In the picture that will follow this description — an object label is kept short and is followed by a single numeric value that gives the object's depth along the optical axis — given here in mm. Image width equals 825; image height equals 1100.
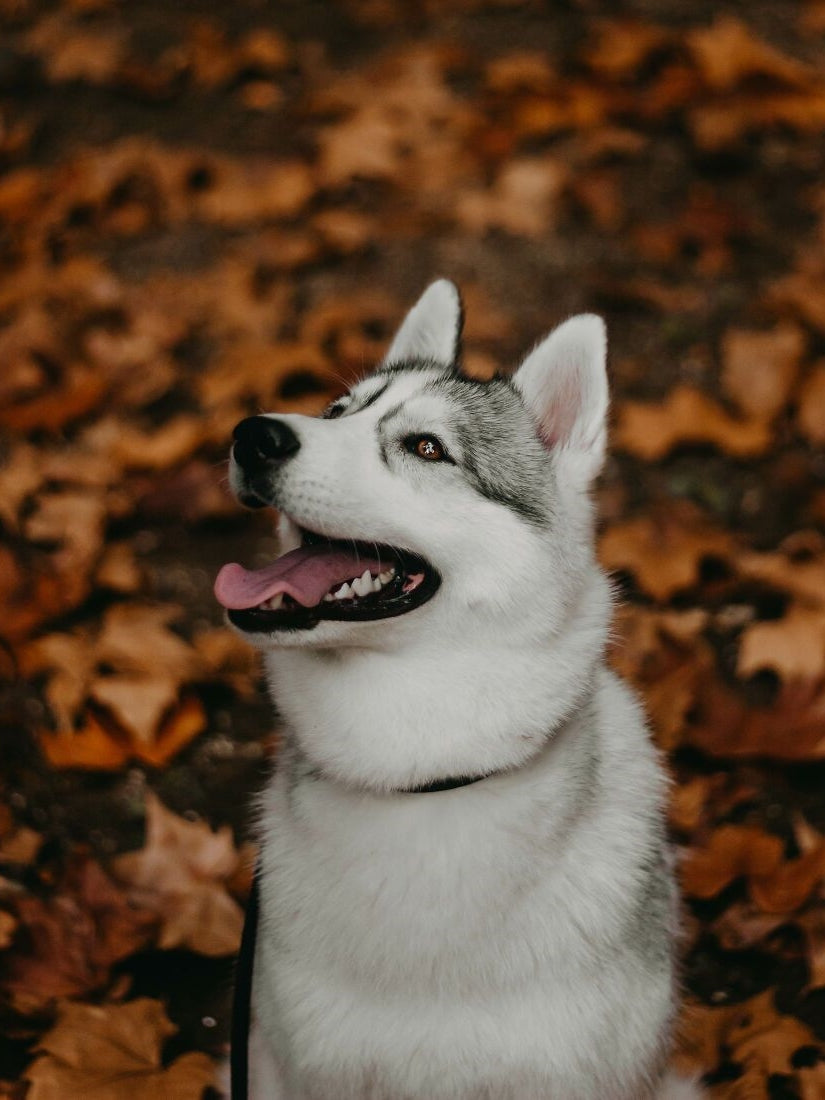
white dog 2115
